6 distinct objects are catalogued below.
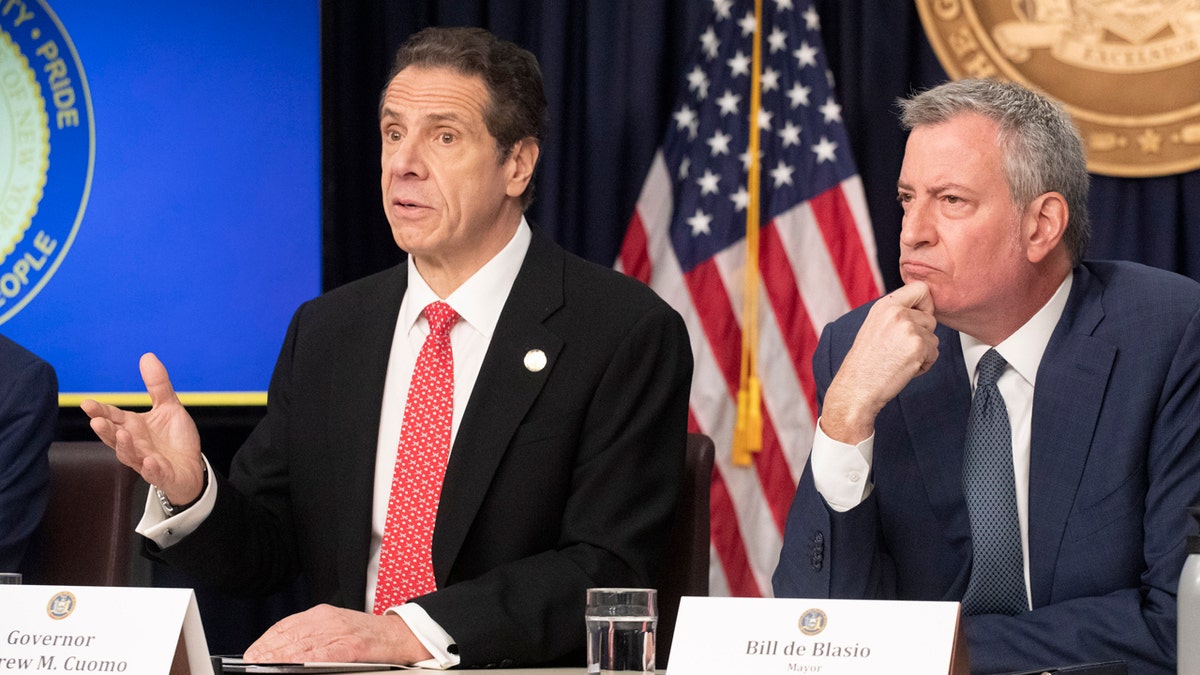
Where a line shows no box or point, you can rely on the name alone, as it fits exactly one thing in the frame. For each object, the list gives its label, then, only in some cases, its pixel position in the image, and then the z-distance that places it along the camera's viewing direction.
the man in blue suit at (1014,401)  4.40
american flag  8.12
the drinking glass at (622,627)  3.51
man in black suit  4.69
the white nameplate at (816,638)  2.89
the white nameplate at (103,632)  3.25
